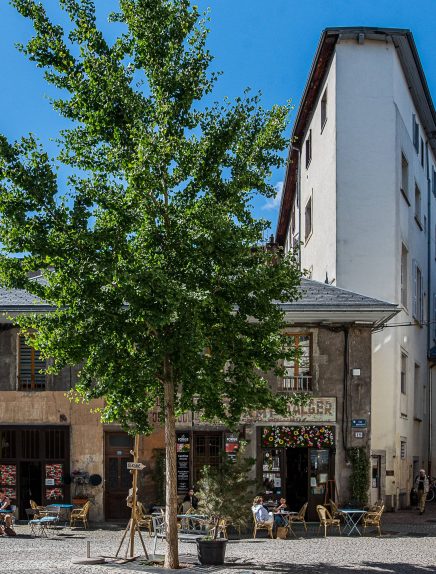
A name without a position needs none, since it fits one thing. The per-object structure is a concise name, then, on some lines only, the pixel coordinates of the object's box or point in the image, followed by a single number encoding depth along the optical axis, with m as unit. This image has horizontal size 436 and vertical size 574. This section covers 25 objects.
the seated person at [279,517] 23.23
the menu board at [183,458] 26.81
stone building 26.62
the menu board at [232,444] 26.69
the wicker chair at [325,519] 23.12
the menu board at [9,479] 26.92
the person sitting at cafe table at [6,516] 23.03
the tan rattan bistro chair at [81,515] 24.70
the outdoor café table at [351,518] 23.80
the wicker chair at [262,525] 23.02
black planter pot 17.70
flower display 26.72
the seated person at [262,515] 23.00
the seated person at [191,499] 25.53
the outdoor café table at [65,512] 25.68
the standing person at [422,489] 29.51
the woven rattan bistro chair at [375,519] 23.67
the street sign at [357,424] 26.55
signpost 17.94
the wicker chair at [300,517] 24.02
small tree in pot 20.61
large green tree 16.70
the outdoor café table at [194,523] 20.81
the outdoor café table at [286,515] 23.02
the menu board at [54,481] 26.75
